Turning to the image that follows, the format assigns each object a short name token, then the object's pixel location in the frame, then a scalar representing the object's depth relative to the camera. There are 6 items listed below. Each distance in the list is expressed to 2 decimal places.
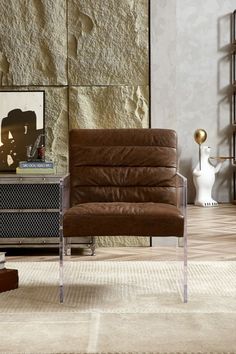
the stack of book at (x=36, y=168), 6.37
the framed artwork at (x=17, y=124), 6.79
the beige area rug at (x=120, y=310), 3.38
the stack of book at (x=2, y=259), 4.68
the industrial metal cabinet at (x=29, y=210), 6.28
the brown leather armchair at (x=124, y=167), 5.29
